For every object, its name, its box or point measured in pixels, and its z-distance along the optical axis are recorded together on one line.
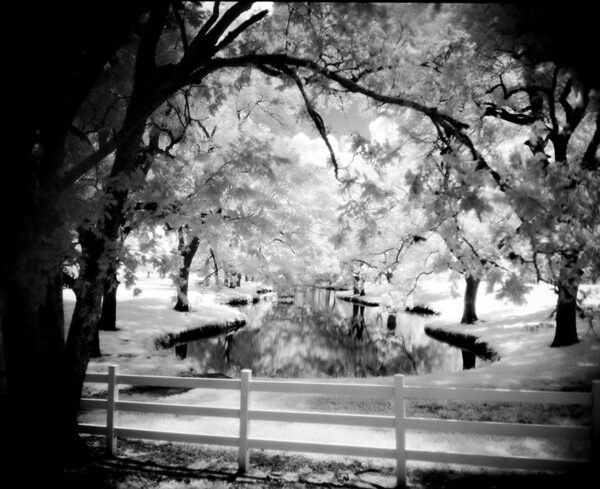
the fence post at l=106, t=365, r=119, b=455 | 6.54
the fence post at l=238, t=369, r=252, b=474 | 5.93
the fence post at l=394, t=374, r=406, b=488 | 5.47
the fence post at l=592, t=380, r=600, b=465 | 5.12
